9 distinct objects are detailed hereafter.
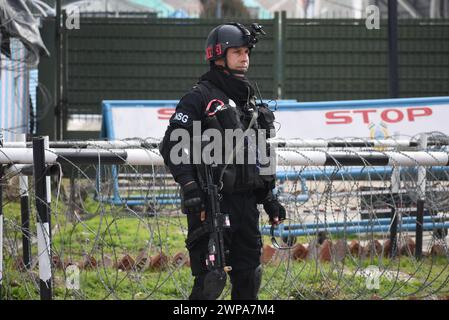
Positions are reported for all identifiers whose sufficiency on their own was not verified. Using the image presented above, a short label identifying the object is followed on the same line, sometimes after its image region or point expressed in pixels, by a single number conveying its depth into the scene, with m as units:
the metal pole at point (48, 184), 11.26
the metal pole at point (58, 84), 30.66
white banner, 21.59
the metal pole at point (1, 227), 11.44
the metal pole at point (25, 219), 12.39
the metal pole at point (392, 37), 23.83
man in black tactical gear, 10.12
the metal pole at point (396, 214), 14.04
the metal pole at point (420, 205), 15.05
